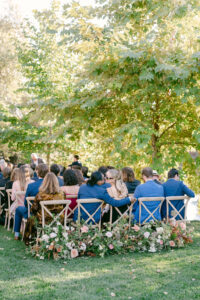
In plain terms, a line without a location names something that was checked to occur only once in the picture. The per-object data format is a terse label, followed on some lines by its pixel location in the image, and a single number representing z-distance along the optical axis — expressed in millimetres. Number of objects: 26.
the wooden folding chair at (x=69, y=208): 7559
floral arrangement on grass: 6727
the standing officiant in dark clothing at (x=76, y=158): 12644
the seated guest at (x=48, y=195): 7004
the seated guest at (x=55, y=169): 8547
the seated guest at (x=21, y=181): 8445
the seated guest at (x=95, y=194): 7074
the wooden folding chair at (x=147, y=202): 7277
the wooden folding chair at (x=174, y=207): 7691
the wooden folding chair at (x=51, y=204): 6797
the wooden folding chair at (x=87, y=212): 6938
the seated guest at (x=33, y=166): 11009
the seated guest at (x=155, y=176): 8814
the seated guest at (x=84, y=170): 10414
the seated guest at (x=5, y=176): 10117
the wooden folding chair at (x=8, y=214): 9200
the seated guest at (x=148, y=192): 7398
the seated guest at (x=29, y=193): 7633
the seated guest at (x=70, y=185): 7840
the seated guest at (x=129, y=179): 8134
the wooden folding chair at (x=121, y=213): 7348
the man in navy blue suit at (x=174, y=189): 8094
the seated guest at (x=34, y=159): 11814
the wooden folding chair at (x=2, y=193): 9844
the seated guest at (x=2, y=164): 11431
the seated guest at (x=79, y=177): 8477
